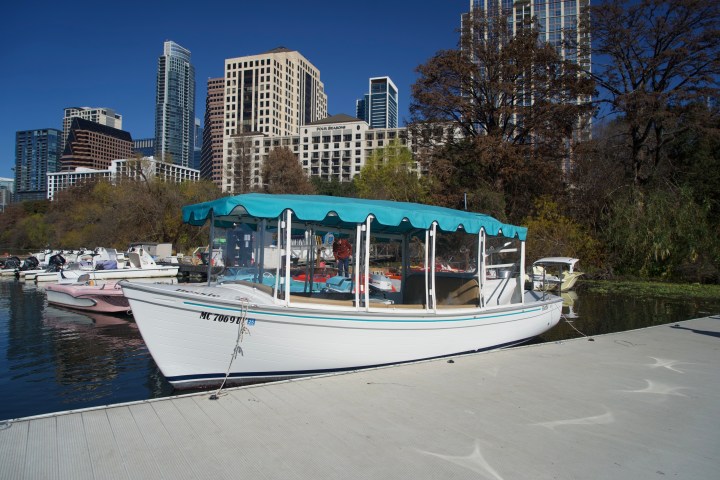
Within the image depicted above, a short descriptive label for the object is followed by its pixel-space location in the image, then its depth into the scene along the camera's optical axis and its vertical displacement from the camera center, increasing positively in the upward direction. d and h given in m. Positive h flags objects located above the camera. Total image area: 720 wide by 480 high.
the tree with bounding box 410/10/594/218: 31.22 +9.67
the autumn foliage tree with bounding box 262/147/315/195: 53.14 +8.44
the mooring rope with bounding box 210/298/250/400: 6.78 -1.15
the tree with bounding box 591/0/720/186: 29.61 +11.82
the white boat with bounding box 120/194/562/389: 6.82 -0.96
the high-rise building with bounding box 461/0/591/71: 124.37 +63.17
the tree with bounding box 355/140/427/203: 43.13 +7.63
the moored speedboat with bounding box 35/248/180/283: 25.67 -1.21
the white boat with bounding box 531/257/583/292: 24.55 -1.51
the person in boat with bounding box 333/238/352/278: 9.93 -0.11
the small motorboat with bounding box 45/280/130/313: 18.25 -1.93
